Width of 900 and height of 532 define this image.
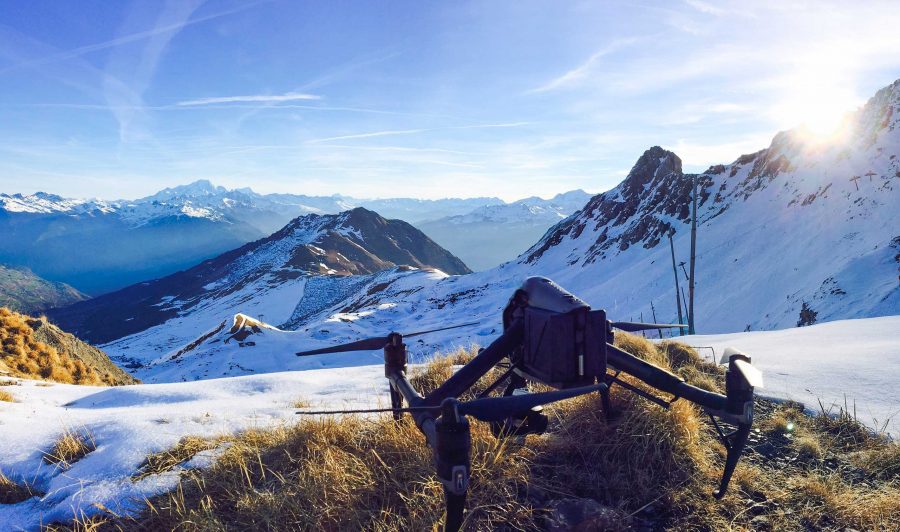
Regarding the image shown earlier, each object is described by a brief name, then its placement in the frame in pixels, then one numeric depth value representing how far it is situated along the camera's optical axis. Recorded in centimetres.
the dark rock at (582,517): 289
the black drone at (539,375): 201
